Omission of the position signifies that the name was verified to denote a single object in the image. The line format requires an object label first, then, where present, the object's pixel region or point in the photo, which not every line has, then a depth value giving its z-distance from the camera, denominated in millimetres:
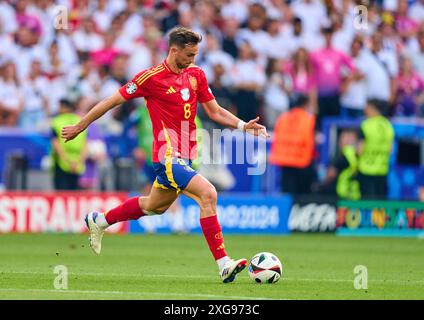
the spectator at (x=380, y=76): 21812
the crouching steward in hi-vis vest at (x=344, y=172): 20781
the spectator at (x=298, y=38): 22516
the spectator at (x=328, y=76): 21562
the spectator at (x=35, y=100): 21844
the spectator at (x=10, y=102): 21797
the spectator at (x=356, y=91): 21766
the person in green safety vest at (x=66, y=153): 20062
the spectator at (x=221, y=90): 21703
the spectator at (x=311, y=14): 23188
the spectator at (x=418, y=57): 23312
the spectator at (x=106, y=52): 22516
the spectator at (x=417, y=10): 24500
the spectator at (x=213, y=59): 22125
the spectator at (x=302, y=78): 21000
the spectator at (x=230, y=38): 23219
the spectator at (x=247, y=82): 21797
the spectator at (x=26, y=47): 22531
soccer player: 11531
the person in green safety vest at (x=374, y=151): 20203
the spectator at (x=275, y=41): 22828
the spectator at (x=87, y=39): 22969
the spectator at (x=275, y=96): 21922
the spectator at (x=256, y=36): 22891
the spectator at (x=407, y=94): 22500
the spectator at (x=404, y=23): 23938
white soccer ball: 11398
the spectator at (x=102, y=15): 23391
